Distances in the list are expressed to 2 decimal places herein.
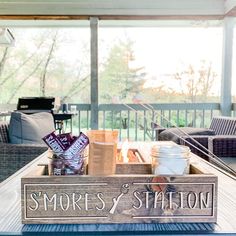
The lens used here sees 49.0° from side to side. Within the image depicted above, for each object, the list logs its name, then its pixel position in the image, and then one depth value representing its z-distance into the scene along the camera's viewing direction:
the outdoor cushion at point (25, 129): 2.21
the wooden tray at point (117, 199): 0.68
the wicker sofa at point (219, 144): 2.70
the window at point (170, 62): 4.88
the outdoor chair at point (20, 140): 2.02
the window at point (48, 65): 5.12
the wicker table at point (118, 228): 0.66
